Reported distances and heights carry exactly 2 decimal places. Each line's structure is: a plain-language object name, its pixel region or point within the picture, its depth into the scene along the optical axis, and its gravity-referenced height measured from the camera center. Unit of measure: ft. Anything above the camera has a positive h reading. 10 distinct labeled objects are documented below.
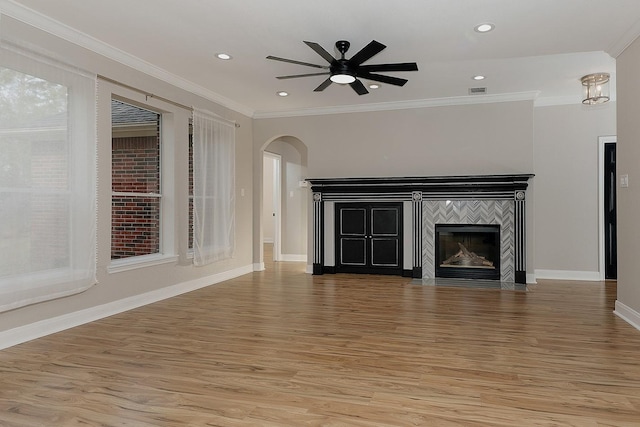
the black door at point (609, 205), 20.17 +0.52
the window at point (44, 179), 10.53 +1.03
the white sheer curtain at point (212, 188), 17.92 +1.29
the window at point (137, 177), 16.30 +1.63
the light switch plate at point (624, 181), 12.89 +1.07
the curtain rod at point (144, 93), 13.82 +4.46
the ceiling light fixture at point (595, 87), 17.12 +5.24
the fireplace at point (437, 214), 19.66 +0.13
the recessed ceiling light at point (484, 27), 12.03 +5.30
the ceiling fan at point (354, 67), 11.73 +4.36
